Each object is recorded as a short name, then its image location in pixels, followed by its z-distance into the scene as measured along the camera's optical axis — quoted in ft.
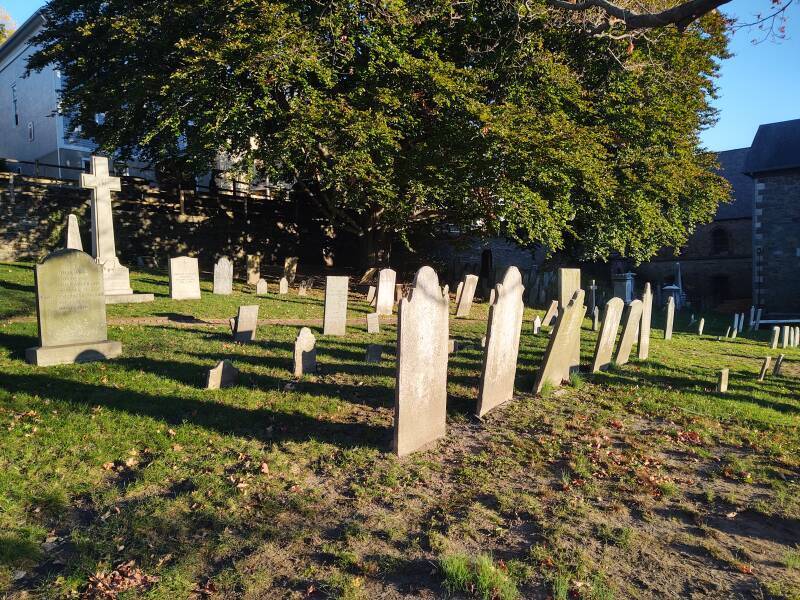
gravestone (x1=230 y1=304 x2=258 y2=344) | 31.07
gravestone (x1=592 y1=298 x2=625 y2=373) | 27.86
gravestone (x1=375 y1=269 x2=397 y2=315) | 47.80
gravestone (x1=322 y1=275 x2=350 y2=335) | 35.63
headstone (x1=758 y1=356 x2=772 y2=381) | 29.97
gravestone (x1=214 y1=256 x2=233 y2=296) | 53.21
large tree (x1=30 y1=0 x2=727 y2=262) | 50.14
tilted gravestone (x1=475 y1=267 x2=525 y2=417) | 20.25
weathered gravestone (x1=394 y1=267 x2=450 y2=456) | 16.34
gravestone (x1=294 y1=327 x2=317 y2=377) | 24.88
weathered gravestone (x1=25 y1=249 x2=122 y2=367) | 24.35
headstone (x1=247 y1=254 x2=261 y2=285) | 64.56
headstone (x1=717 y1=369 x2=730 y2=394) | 26.20
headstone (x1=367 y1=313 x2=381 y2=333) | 37.40
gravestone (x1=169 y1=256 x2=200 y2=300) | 47.24
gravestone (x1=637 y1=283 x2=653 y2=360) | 33.04
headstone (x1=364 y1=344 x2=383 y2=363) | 28.02
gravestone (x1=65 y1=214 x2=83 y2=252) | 47.73
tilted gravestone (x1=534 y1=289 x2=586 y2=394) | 23.95
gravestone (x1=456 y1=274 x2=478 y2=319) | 50.98
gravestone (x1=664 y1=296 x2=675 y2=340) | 46.34
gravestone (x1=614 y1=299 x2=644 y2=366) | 30.42
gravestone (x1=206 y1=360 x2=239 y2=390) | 21.79
